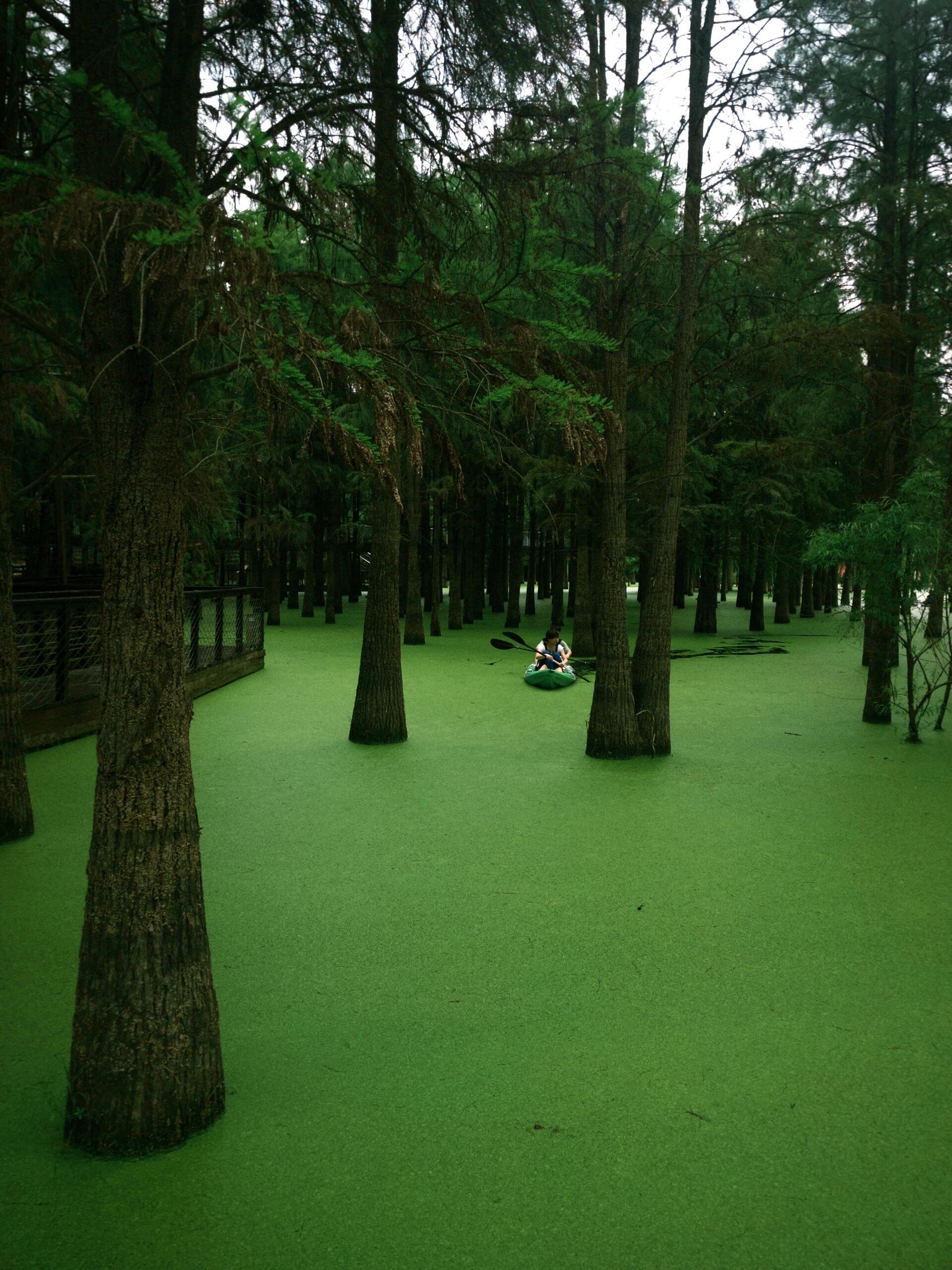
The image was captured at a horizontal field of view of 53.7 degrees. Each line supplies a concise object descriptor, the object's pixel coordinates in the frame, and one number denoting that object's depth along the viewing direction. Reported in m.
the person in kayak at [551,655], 12.88
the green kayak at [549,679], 12.59
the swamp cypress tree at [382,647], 8.50
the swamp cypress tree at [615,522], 8.16
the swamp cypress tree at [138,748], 2.66
